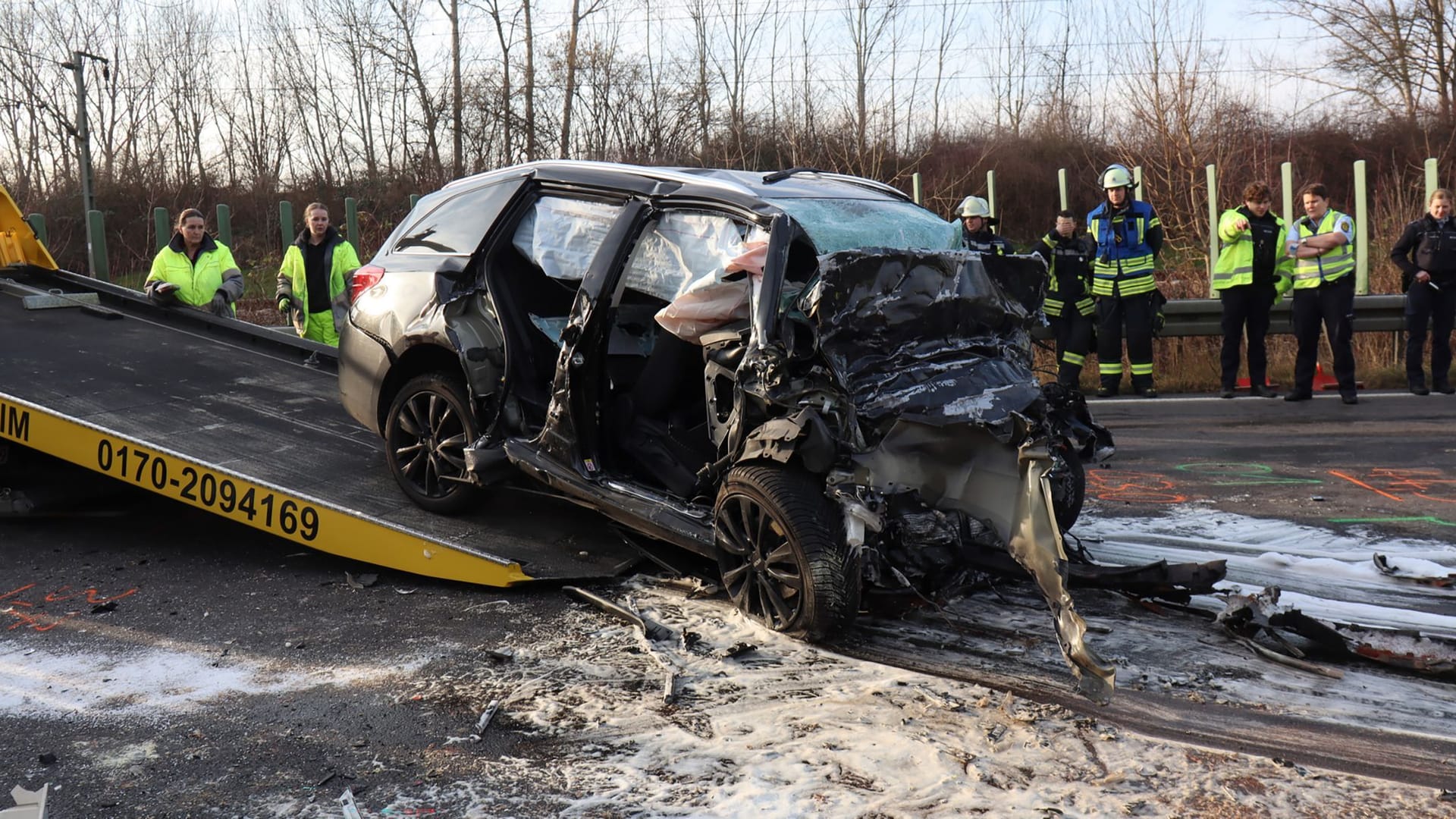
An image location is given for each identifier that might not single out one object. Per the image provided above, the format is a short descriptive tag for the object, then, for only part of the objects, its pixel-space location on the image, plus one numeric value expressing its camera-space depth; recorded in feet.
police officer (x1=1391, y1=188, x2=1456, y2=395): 34.32
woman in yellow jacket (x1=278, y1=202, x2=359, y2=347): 32.60
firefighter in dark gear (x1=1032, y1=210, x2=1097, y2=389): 36.65
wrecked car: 13.70
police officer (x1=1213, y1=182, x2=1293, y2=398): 35.55
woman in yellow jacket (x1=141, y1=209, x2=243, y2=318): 30.91
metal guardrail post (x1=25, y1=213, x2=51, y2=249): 67.15
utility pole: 72.08
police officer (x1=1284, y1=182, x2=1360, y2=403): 34.06
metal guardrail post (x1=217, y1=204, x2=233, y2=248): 55.31
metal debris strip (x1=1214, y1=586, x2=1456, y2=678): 13.24
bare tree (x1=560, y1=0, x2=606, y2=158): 82.07
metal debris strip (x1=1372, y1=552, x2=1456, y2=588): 16.28
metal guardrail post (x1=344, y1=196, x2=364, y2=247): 60.13
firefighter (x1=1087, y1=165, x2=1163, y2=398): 35.22
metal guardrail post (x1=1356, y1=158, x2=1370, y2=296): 43.47
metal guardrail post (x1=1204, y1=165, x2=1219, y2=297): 49.70
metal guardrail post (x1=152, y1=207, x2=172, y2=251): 58.13
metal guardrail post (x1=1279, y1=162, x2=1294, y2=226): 48.06
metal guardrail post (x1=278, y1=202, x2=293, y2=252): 55.77
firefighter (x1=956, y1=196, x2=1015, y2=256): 34.32
